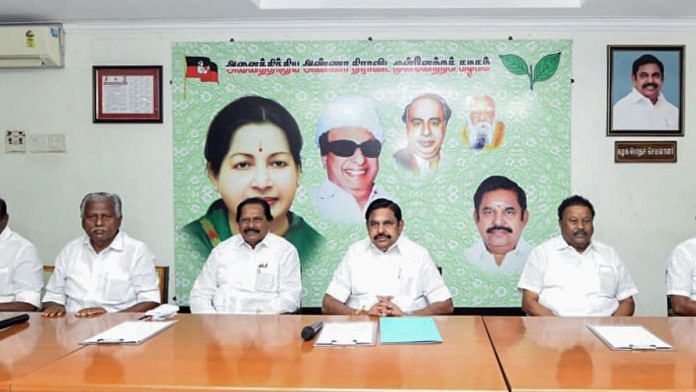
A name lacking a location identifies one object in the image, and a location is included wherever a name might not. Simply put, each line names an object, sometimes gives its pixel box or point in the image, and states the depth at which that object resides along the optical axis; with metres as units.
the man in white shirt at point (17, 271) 3.13
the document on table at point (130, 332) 1.99
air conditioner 3.79
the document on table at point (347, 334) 1.97
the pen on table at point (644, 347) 1.87
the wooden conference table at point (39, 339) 1.74
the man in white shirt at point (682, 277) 2.98
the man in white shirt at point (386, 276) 3.02
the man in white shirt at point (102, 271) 3.10
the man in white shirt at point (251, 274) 3.16
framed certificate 3.92
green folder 1.99
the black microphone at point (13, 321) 2.23
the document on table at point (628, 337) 1.89
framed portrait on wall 3.77
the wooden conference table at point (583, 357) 1.56
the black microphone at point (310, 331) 2.02
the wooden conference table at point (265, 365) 1.57
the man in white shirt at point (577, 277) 2.98
